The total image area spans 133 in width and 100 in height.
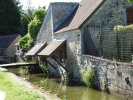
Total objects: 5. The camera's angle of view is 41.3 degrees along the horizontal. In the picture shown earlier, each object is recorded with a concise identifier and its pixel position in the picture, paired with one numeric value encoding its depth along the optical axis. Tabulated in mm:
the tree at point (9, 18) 38546
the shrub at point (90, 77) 10779
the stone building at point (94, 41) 10431
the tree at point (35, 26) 21764
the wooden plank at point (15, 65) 18535
